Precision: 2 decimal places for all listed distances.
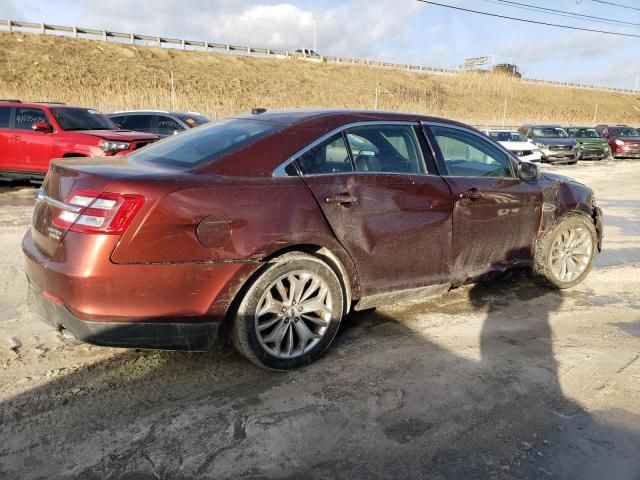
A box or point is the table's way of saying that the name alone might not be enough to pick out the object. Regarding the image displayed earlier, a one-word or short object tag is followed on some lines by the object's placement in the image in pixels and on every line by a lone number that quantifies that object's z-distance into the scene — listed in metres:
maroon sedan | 2.83
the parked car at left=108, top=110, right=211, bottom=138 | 13.01
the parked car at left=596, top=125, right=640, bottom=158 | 25.47
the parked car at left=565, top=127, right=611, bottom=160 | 23.73
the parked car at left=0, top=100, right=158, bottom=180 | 9.83
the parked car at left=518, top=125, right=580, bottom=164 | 21.33
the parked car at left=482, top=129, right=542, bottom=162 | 19.75
